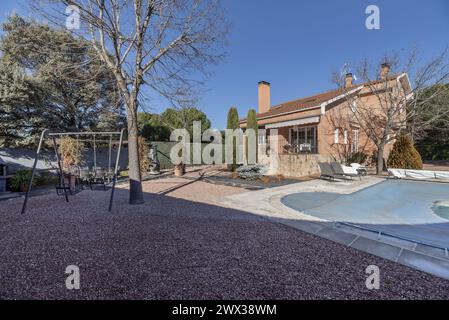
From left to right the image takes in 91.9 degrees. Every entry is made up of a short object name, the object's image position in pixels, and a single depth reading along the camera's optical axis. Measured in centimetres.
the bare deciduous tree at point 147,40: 632
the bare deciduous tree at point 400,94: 1386
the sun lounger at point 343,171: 1257
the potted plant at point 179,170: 1535
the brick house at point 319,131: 1494
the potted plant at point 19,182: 954
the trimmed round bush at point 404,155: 1477
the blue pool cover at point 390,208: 502
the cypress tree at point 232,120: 1669
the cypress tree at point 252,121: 1648
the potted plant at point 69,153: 1206
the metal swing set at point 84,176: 643
